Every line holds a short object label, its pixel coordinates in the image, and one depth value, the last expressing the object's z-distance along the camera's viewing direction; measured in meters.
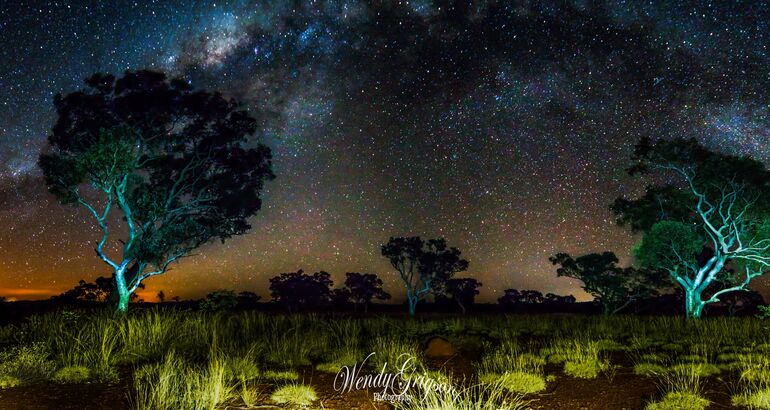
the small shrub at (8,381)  7.28
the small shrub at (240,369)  7.76
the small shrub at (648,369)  8.45
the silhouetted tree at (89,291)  36.66
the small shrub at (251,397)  6.25
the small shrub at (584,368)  8.28
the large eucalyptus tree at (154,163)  23.42
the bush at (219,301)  15.35
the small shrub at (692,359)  9.57
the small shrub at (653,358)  9.77
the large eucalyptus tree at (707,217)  26.23
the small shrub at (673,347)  11.63
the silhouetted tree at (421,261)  55.28
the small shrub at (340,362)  8.92
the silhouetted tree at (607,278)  46.09
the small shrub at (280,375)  7.85
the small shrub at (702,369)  8.29
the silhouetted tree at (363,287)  64.75
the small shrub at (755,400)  6.15
